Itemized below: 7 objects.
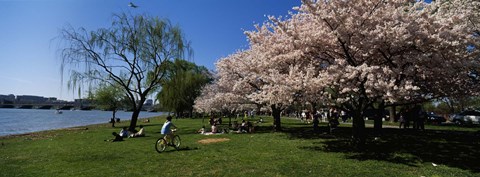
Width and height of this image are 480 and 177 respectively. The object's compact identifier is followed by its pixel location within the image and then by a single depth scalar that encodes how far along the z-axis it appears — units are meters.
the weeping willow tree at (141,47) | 27.12
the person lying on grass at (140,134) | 23.76
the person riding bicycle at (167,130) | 15.47
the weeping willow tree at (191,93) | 55.28
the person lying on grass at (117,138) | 20.85
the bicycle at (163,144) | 15.07
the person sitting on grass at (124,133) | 22.22
